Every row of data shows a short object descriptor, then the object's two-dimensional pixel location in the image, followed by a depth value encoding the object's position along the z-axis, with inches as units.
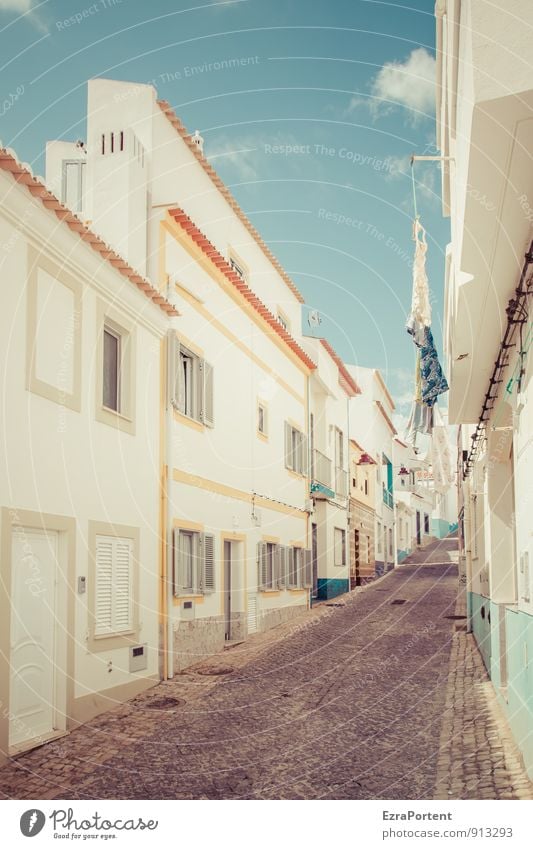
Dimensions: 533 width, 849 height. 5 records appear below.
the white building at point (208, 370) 516.4
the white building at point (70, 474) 328.8
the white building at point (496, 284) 201.0
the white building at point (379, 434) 1392.7
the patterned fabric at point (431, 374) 468.4
